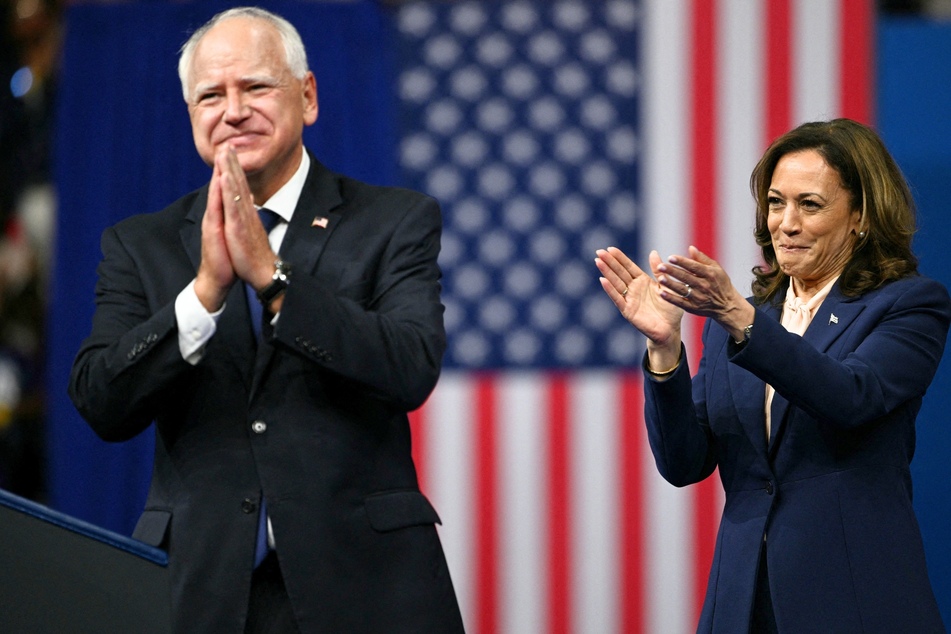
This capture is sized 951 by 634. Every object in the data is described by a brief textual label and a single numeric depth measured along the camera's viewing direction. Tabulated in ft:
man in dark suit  47.07
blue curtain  59.56
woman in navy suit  47.30
